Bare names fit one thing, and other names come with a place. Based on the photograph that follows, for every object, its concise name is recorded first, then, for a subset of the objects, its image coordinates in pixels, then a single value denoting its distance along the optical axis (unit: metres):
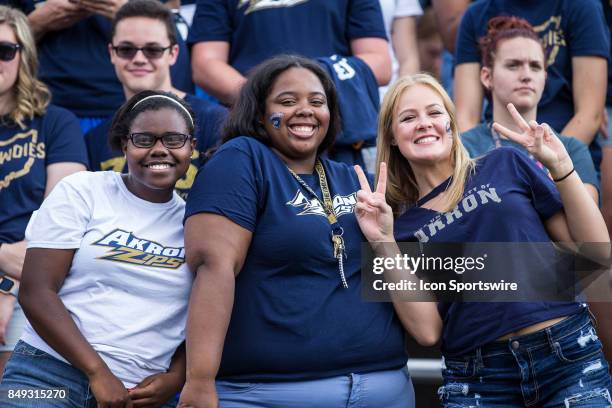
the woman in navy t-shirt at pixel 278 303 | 6.20
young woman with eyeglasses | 6.34
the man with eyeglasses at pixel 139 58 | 8.66
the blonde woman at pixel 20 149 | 8.19
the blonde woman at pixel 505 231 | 6.27
